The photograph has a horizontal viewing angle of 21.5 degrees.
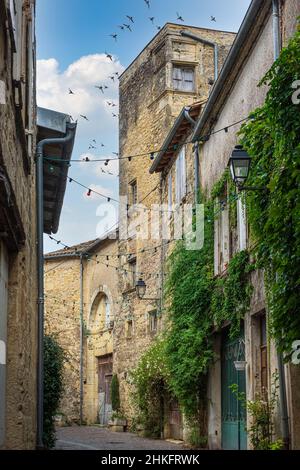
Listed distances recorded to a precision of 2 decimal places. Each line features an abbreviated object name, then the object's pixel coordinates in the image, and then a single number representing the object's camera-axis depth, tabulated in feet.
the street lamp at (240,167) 29.30
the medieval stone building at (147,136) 68.90
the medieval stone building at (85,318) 85.61
